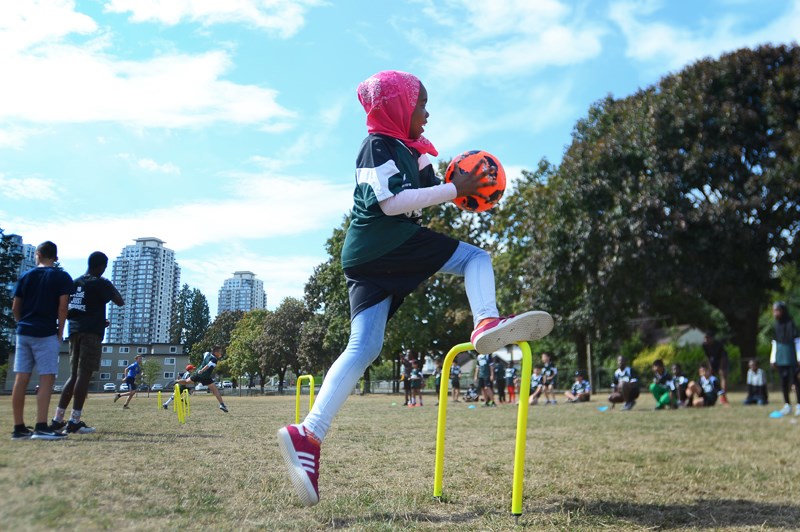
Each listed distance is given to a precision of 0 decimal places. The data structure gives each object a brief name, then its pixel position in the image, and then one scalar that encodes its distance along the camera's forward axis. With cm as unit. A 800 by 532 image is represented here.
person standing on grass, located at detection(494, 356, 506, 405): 2213
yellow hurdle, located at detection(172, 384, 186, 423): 501
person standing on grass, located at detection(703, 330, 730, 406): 1877
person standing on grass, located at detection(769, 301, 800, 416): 1114
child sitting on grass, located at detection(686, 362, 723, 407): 1664
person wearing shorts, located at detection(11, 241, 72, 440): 454
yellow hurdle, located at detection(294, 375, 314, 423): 585
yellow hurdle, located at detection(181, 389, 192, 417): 514
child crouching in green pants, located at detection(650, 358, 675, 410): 1614
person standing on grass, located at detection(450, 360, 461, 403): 2325
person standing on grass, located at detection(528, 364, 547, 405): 2114
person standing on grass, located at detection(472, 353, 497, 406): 1964
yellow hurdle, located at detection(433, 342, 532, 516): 298
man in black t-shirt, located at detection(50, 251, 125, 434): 452
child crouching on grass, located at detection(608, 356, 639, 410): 1677
